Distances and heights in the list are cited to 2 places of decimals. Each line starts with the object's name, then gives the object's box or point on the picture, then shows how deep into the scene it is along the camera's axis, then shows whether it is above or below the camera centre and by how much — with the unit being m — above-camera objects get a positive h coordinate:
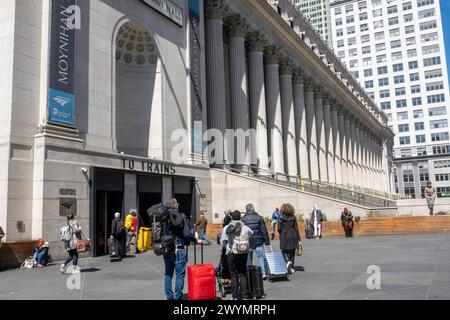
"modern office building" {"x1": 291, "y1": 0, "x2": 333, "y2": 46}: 187.12 +89.25
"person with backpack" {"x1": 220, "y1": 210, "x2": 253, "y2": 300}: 8.59 -0.72
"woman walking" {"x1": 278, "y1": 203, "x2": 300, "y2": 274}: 11.62 -0.47
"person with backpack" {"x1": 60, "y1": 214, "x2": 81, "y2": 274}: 12.72 -0.42
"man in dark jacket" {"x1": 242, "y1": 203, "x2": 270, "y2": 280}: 10.22 -0.27
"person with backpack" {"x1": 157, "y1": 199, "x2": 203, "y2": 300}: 8.05 -0.43
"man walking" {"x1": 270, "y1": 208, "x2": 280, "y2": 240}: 21.51 +0.05
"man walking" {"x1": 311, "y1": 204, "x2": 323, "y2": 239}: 23.75 -0.38
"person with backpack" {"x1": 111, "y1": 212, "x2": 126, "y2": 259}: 16.67 -0.42
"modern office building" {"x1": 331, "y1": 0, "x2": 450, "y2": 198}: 104.50 +35.15
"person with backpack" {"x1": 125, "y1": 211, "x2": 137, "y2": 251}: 18.78 -0.27
